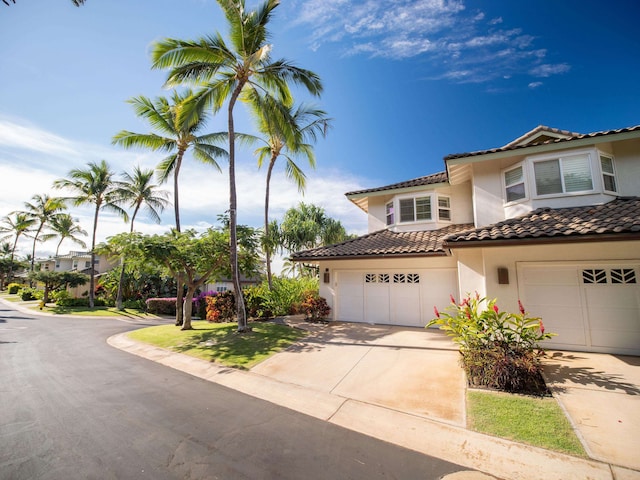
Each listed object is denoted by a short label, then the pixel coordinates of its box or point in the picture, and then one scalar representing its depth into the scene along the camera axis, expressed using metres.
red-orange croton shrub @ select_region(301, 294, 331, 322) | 12.32
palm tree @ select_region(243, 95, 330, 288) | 11.18
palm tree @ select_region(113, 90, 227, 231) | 14.48
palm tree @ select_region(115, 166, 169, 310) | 22.30
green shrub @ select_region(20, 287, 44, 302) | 30.20
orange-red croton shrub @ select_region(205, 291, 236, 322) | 14.58
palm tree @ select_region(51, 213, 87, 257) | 34.59
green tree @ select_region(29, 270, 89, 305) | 23.48
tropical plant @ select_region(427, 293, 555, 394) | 5.13
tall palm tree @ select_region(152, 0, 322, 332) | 9.98
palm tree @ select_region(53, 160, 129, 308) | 22.23
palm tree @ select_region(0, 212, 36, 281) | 35.28
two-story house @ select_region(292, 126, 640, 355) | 7.14
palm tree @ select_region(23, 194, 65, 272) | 34.50
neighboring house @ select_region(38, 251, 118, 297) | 32.12
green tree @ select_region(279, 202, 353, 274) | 28.33
